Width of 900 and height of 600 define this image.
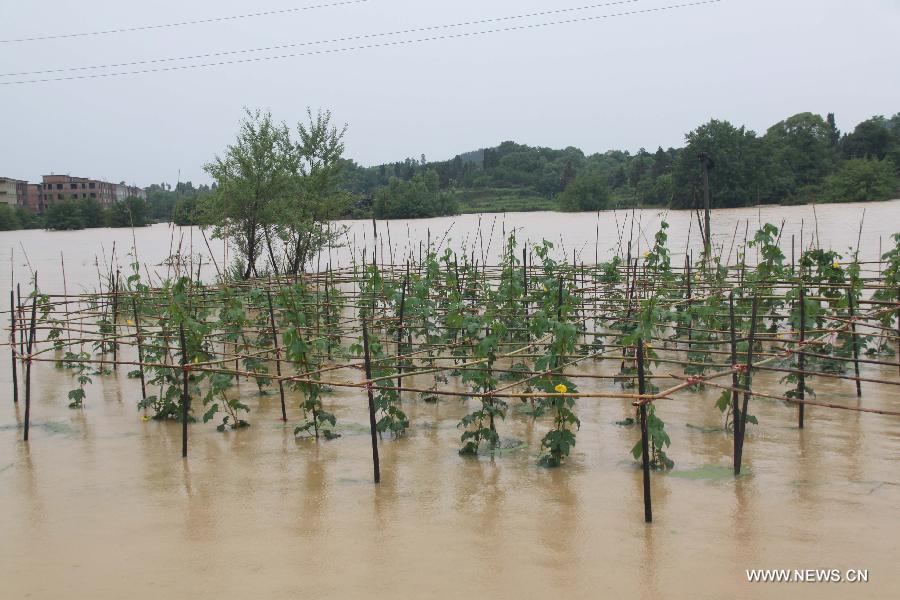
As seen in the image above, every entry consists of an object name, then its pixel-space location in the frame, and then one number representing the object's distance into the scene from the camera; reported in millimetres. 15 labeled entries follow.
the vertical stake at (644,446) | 4523
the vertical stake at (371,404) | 5363
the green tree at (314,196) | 18156
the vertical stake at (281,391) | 6716
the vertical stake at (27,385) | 6756
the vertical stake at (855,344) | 6962
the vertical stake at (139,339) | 7747
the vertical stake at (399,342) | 7449
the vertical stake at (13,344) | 7673
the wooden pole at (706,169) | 13945
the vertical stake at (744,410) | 5024
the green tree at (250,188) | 17594
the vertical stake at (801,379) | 6316
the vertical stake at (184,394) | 5982
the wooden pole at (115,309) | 9260
